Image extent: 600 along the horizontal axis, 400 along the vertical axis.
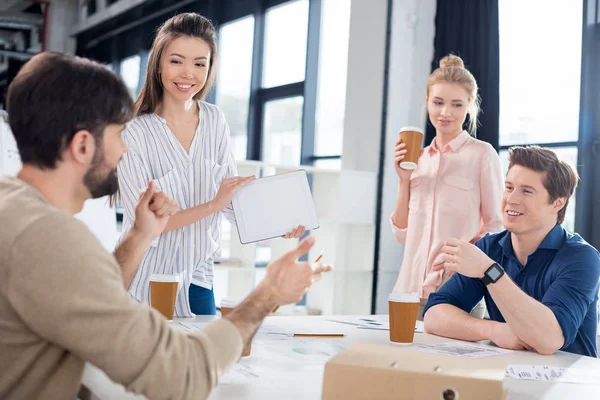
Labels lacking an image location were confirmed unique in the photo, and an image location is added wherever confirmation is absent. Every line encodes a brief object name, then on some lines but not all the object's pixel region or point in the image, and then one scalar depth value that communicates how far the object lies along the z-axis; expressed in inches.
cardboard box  41.9
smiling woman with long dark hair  82.4
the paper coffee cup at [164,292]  73.0
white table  47.8
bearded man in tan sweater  37.5
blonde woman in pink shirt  112.8
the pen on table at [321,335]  71.6
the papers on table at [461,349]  65.6
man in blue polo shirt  71.1
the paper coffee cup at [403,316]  69.0
